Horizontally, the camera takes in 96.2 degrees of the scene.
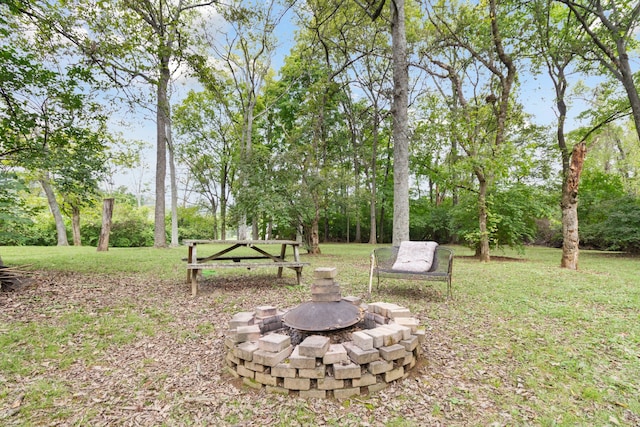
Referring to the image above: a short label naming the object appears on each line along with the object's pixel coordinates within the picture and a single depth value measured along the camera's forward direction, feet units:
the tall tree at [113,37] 16.66
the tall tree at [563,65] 22.31
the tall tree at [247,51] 33.83
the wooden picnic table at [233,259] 13.58
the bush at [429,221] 57.67
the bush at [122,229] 54.80
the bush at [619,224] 32.77
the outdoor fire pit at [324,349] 6.35
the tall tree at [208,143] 57.72
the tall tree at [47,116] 14.80
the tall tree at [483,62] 25.44
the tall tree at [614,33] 23.85
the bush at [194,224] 66.39
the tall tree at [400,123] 20.49
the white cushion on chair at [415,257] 14.21
